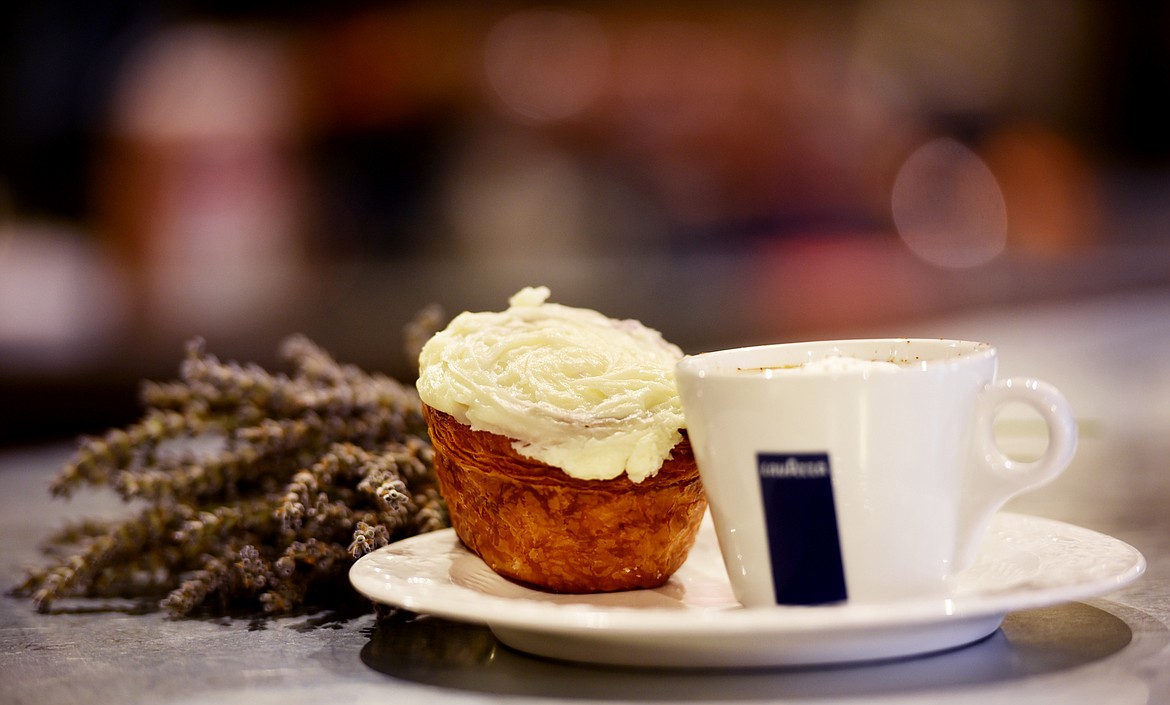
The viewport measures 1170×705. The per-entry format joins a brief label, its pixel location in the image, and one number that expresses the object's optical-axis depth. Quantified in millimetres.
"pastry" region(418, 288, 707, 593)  604
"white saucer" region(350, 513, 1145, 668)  531
